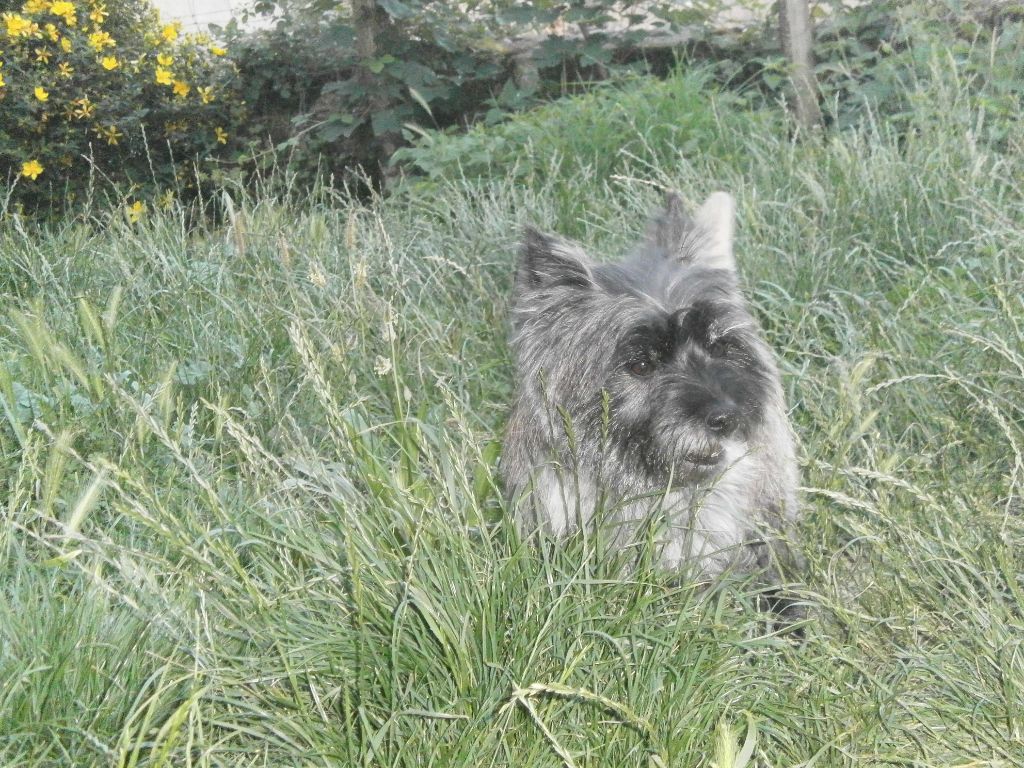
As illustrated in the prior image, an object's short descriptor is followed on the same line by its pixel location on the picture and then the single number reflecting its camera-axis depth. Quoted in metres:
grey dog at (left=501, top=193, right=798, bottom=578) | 2.92
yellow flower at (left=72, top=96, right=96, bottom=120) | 7.17
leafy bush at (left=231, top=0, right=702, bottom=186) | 7.68
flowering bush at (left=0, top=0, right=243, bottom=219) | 7.02
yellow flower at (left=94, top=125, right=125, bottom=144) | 7.33
